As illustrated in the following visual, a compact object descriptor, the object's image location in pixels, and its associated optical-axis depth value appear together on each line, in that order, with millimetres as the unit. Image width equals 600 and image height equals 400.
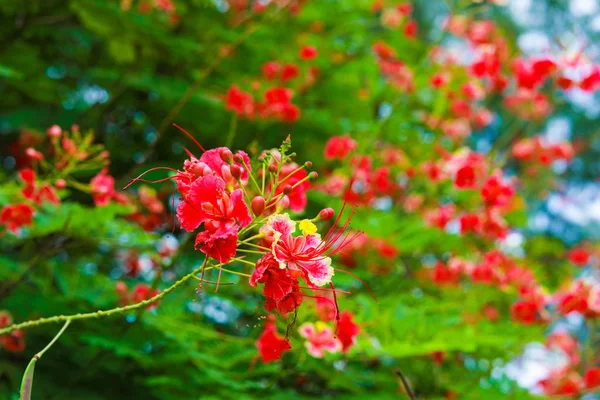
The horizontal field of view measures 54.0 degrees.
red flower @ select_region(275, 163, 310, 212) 1455
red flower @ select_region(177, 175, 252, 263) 1096
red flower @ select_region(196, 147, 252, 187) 1197
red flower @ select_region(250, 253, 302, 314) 1116
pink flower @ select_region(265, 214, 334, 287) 1124
